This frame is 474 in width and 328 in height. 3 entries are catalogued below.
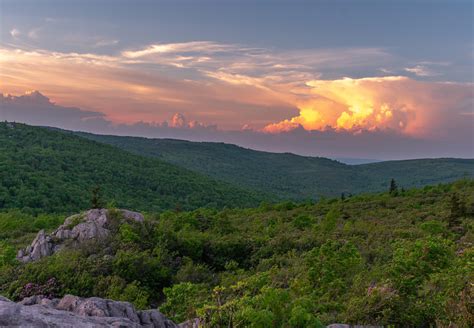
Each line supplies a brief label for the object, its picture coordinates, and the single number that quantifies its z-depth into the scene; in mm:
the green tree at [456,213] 30234
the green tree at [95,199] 31984
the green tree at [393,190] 65269
